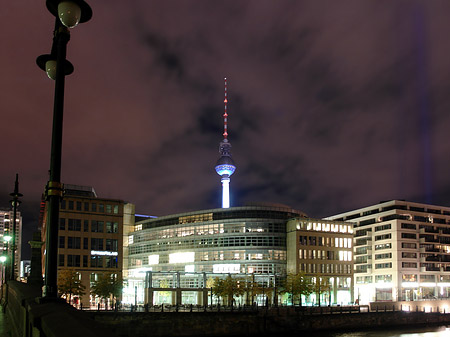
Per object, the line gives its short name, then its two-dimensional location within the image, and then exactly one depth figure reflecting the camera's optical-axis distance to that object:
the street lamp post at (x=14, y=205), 37.82
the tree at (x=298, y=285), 100.69
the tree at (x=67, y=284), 89.50
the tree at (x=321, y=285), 104.19
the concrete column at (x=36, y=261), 36.62
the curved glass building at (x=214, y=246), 117.25
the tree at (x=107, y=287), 94.50
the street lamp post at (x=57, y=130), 13.18
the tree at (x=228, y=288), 97.06
